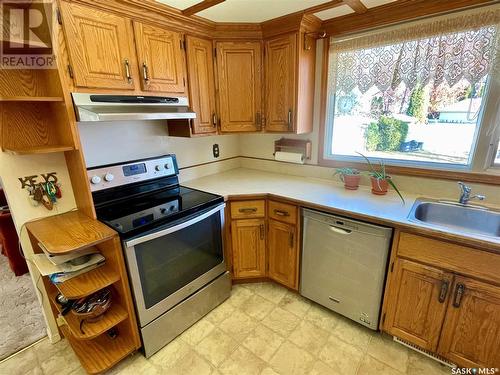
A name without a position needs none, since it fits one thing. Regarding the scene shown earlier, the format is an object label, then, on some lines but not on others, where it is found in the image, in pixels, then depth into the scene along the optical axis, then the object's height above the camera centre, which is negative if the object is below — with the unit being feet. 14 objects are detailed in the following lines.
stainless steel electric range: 4.98 -2.47
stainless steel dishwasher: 5.27 -3.21
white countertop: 4.85 -1.88
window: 5.12 +0.50
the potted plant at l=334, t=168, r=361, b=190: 6.64 -1.56
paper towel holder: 7.72 -0.86
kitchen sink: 5.17 -2.12
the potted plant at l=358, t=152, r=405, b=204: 6.17 -1.58
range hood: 4.48 +0.27
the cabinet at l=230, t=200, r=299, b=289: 6.56 -3.20
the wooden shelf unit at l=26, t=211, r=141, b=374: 4.45 -2.90
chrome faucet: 5.34 -1.66
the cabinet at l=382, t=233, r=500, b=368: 4.32 -3.35
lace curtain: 4.93 +1.28
